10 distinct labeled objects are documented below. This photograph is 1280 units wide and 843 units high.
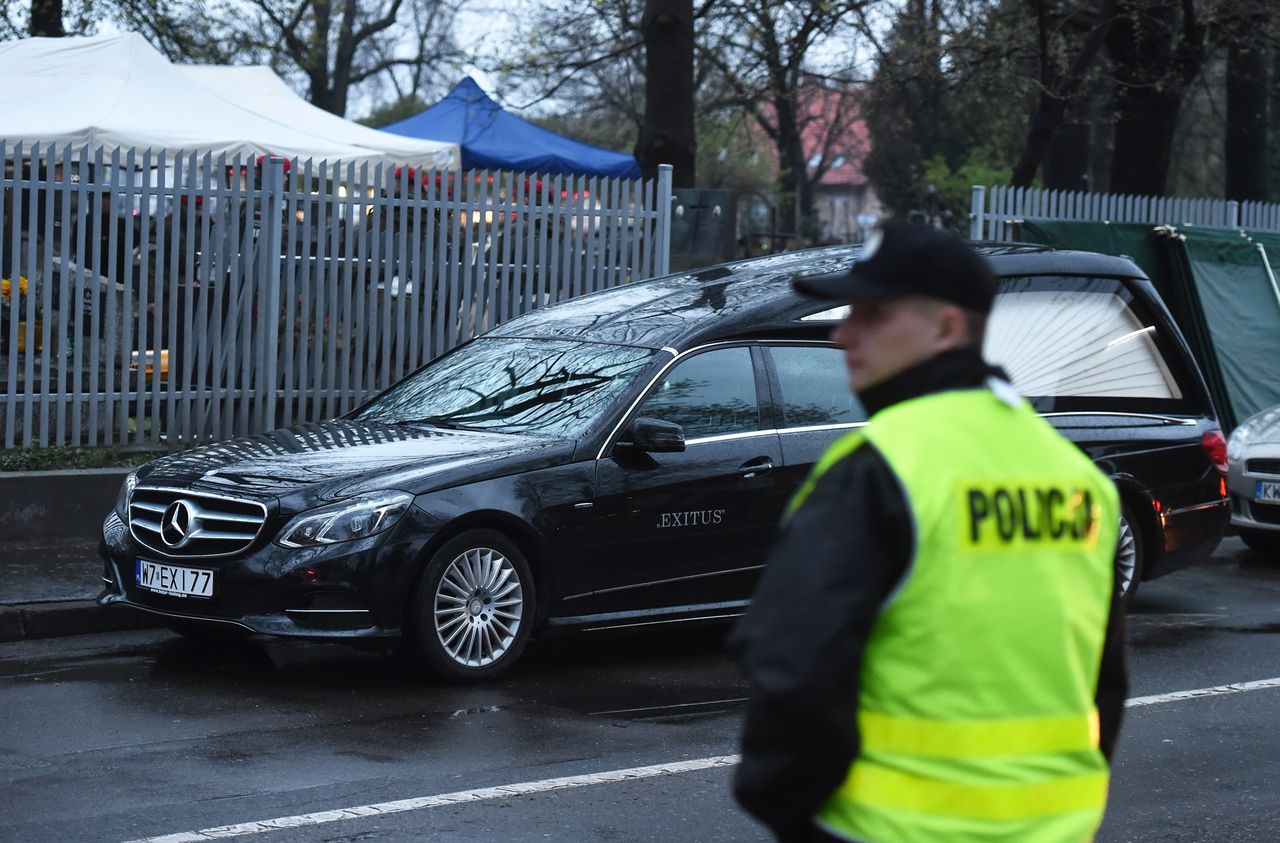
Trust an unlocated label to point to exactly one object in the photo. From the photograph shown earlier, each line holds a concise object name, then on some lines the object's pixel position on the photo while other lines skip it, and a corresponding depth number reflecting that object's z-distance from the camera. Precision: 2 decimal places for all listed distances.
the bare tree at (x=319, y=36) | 28.25
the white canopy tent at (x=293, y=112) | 17.66
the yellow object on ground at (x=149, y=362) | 11.44
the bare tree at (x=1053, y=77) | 16.80
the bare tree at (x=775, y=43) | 18.84
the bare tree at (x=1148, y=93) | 19.39
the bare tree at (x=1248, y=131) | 24.77
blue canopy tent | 20.59
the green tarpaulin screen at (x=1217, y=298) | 15.16
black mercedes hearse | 6.98
